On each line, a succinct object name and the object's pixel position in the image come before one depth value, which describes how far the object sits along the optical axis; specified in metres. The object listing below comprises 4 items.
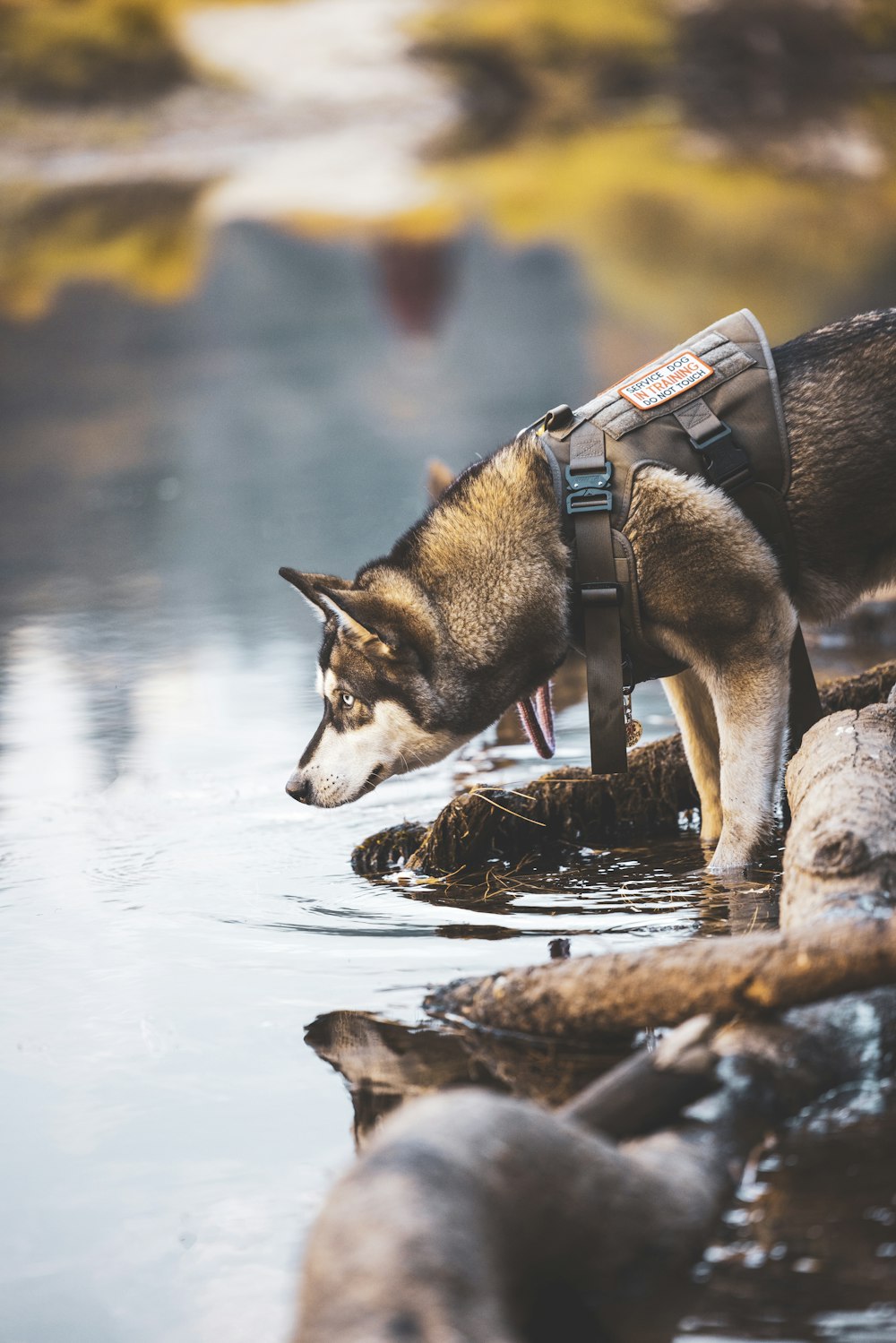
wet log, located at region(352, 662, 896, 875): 9.79
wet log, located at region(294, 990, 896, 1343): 3.62
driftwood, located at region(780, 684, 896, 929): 6.27
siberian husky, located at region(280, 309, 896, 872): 9.12
